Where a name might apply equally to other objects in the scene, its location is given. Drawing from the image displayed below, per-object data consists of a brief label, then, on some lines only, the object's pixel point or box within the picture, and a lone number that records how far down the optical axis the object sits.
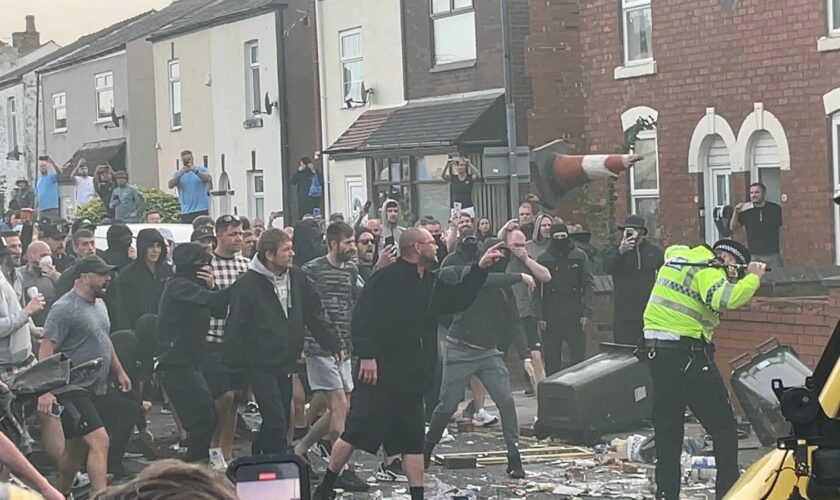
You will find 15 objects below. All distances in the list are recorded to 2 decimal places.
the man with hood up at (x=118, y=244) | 15.04
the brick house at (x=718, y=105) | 18.75
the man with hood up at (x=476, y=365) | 11.95
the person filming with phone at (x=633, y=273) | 14.37
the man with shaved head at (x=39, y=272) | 14.26
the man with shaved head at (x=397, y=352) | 10.30
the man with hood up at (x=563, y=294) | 15.81
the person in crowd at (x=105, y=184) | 24.31
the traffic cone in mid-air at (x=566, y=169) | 19.50
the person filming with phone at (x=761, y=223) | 18.06
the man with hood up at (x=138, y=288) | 13.47
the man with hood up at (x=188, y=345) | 11.48
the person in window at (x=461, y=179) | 21.70
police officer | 9.85
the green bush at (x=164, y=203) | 29.53
